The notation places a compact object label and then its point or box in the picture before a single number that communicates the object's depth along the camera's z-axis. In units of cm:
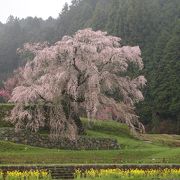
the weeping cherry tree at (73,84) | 3394
